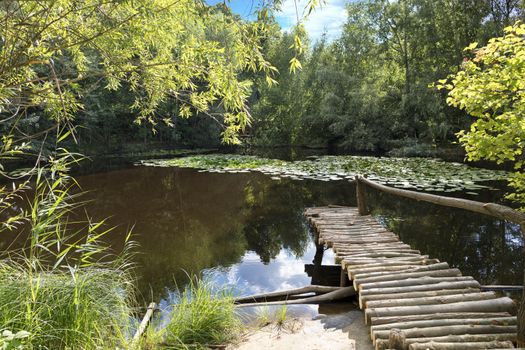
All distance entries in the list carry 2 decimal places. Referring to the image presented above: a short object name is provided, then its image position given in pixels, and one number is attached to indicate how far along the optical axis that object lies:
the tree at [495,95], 3.70
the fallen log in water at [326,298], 4.66
